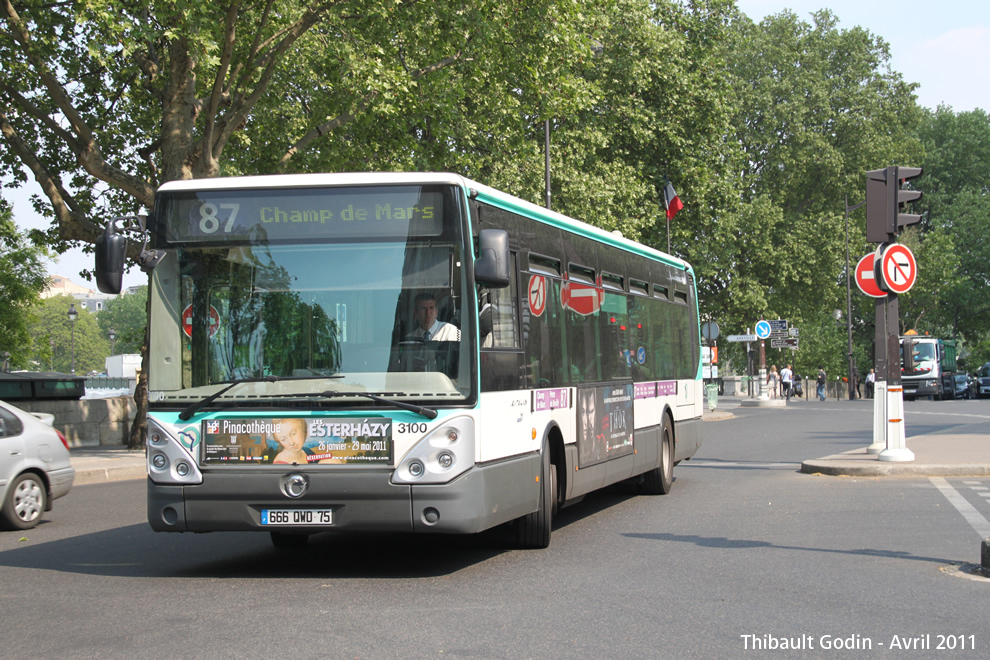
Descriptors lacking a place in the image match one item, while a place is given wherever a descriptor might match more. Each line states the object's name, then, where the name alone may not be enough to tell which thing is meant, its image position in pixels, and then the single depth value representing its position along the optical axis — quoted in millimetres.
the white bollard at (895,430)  16016
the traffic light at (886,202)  15742
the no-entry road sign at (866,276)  17750
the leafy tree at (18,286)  30984
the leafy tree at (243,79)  21641
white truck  61469
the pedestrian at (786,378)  56862
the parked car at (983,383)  70312
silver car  11953
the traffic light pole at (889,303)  15758
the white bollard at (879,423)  17219
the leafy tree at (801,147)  55688
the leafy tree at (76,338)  137875
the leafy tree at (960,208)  75438
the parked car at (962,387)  67438
